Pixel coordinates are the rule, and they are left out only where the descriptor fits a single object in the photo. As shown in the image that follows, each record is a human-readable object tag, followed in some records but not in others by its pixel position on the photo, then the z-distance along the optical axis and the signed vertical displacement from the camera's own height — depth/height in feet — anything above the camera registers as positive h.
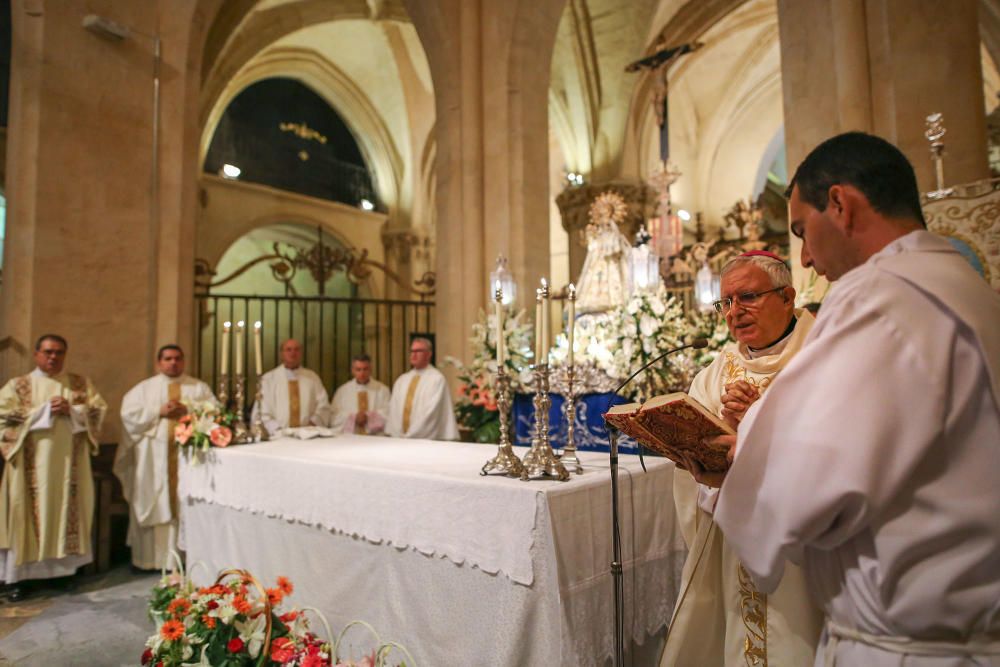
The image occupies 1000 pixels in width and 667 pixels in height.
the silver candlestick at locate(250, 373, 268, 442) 15.40 -1.12
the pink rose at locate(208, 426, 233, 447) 14.30 -1.12
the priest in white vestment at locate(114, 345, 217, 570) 18.21 -2.00
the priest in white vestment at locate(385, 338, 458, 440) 20.90 -0.73
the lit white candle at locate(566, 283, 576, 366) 9.86 +1.10
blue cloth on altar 16.75 -1.29
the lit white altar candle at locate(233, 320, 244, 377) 14.73 +0.98
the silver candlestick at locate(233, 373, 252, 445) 14.92 -0.89
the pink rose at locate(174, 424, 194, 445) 14.55 -1.05
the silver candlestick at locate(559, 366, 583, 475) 10.01 -0.94
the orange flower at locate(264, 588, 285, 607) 8.26 -2.77
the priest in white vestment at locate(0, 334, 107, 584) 16.38 -2.16
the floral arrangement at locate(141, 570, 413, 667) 7.95 -3.25
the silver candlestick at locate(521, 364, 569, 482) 8.90 -1.00
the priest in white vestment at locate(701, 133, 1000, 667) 3.52 -0.47
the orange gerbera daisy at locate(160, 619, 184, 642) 8.30 -3.18
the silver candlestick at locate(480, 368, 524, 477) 9.16 -1.06
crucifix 34.96 +17.76
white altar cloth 7.95 -2.47
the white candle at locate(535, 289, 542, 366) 9.30 +0.73
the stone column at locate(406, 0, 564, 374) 25.90 +9.55
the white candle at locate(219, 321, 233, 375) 14.97 +0.94
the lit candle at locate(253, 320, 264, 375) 14.92 +0.94
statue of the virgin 21.18 +3.86
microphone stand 6.93 -2.07
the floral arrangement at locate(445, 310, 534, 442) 19.24 +0.20
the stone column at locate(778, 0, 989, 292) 16.29 +7.77
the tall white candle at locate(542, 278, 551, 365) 9.21 +0.72
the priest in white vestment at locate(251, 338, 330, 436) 21.67 -0.33
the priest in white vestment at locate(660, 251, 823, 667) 5.96 -1.97
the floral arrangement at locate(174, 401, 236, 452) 14.39 -0.97
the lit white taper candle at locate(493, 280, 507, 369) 9.07 +0.67
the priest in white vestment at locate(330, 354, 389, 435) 23.34 -0.54
